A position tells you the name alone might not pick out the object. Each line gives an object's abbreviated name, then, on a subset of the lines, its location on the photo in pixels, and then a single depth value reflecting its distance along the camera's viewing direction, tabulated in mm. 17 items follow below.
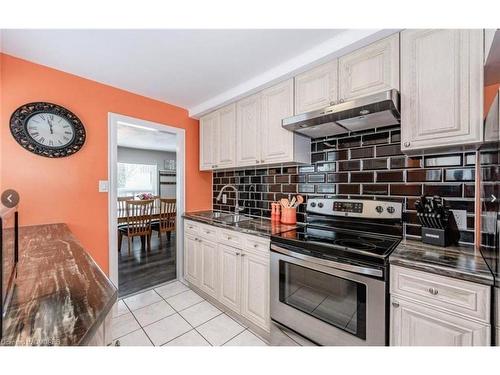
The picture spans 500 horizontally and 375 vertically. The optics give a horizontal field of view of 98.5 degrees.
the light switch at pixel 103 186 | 2213
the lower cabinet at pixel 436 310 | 889
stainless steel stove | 1154
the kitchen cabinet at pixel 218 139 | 2467
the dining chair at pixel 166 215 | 4145
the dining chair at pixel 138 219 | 3709
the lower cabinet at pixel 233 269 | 1742
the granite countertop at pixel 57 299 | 553
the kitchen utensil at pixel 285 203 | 2117
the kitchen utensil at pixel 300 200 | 2100
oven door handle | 1144
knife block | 1251
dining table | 3779
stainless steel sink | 2360
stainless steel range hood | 1287
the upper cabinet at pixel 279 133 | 1907
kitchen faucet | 2693
